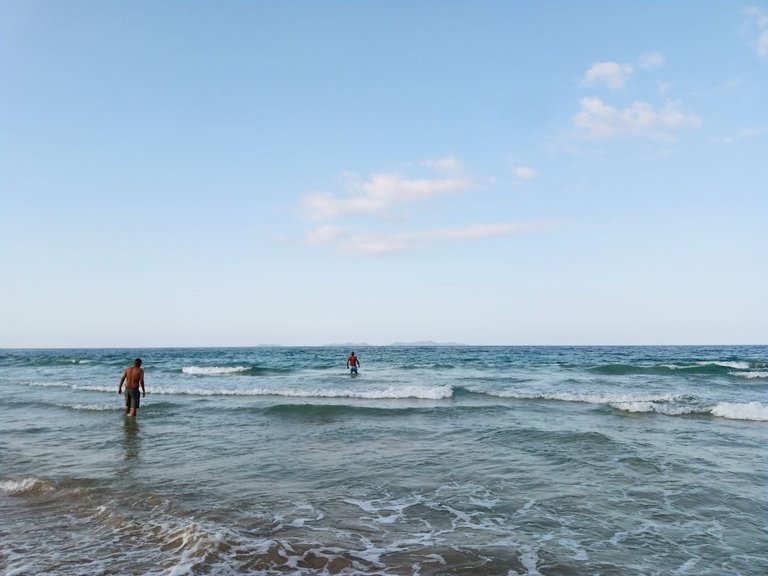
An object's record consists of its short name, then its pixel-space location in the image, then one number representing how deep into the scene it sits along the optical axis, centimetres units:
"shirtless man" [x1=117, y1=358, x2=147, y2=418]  1614
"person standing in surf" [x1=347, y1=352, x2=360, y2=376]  3240
